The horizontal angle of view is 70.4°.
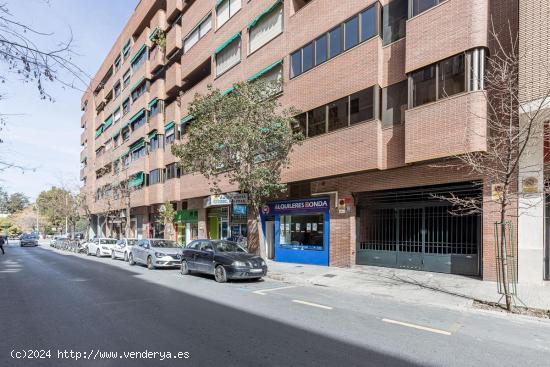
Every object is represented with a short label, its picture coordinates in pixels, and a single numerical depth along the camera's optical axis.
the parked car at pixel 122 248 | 22.54
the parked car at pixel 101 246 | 26.76
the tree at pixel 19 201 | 86.16
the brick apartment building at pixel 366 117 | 11.93
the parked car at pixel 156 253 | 17.22
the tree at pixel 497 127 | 10.75
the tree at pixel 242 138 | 14.95
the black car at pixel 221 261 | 12.66
